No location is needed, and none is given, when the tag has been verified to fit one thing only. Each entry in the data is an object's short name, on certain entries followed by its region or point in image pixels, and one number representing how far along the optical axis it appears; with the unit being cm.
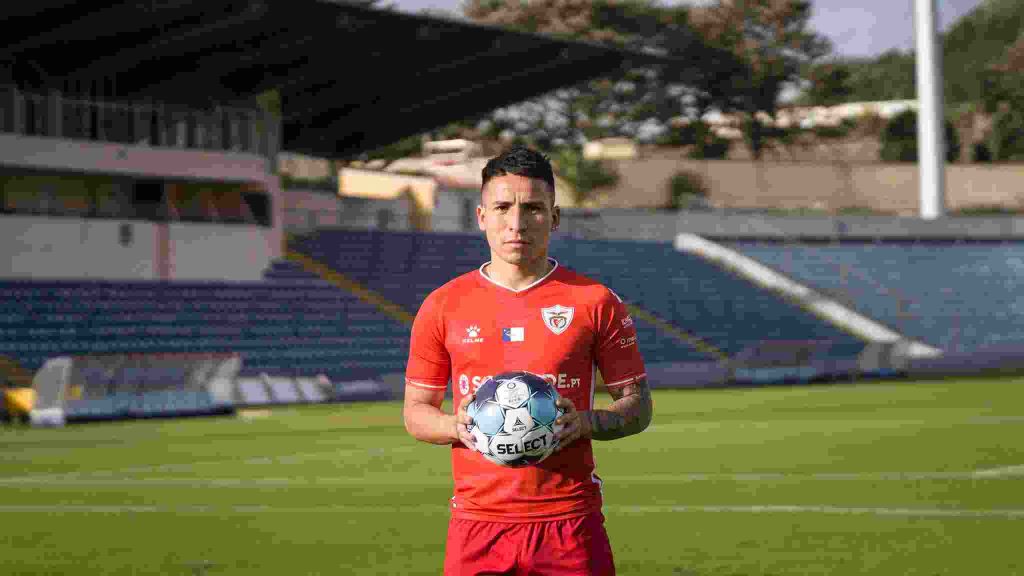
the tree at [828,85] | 8544
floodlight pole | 6600
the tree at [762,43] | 8244
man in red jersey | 511
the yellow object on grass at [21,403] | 3325
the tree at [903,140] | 8694
